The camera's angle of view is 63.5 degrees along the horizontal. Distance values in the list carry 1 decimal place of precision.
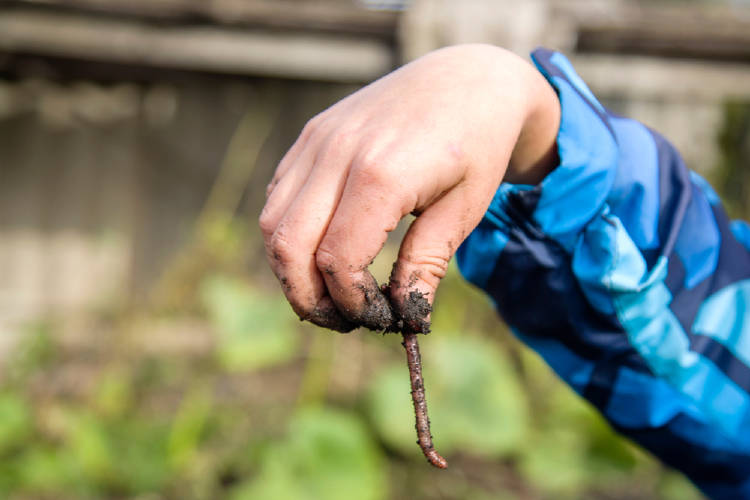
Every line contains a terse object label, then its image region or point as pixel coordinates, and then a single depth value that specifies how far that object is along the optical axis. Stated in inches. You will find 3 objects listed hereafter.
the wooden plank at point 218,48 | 104.4
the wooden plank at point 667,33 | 104.7
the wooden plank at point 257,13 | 101.0
